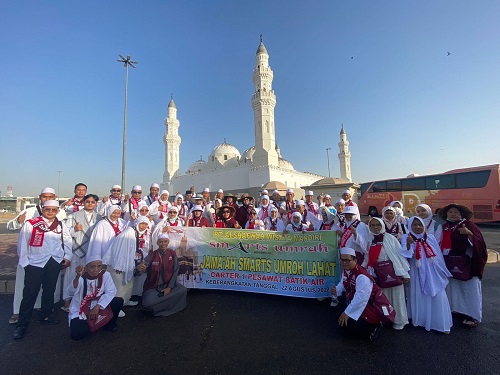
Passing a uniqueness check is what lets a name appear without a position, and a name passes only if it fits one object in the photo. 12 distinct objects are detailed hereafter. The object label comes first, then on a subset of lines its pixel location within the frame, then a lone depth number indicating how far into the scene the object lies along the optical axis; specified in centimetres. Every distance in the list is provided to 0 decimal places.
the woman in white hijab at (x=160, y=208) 540
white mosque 3866
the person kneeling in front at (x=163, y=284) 361
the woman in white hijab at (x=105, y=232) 384
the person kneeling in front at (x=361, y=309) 287
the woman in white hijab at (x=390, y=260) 323
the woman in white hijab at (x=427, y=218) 377
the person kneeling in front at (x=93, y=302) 305
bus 1288
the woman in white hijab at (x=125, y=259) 391
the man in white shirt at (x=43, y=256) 332
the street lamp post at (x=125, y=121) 1193
